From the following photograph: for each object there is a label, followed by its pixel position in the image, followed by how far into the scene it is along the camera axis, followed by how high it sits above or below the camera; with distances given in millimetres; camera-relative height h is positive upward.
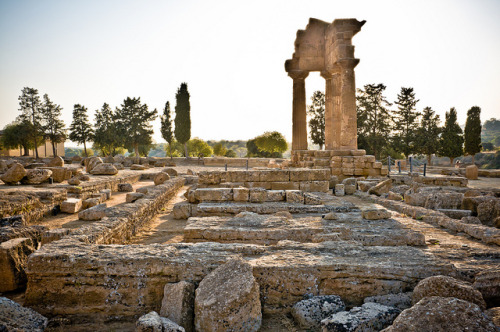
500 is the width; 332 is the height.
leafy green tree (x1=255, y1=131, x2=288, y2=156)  47781 +1874
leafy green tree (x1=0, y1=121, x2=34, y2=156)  36531 +2704
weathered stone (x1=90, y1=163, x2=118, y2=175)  14195 -723
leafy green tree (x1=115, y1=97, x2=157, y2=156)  45594 +5333
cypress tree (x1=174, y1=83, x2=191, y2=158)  39594 +5226
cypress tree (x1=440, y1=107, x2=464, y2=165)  33344 +1503
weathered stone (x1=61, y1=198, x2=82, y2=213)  7152 -1302
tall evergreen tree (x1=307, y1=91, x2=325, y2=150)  38062 +4551
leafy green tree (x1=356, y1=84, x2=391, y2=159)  35719 +4553
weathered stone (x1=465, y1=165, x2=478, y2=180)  17203 -1372
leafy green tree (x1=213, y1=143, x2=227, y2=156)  63562 +851
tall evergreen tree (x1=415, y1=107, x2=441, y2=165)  35062 +2122
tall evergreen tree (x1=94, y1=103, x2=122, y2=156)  44312 +4069
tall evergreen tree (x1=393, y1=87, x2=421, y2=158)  37375 +4670
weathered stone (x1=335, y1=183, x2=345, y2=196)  9533 -1317
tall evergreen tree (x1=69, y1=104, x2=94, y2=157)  43625 +4561
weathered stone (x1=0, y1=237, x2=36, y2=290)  3184 -1286
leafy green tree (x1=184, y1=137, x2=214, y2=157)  66000 +1661
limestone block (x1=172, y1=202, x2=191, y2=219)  6683 -1380
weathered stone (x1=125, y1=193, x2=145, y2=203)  7621 -1166
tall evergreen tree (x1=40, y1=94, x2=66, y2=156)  40062 +5118
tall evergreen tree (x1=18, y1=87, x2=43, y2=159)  38219 +6662
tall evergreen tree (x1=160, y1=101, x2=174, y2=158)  44312 +4754
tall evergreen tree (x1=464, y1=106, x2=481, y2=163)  32312 +2032
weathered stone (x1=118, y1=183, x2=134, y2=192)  11086 -1290
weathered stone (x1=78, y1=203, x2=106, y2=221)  5645 -1198
